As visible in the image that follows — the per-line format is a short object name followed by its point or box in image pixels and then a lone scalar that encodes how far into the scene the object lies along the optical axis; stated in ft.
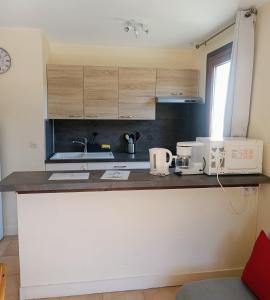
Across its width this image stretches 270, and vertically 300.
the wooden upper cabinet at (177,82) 11.61
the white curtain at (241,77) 7.59
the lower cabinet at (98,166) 10.60
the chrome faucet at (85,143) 12.34
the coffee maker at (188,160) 7.16
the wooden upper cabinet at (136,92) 11.41
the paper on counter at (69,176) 6.66
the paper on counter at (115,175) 6.76
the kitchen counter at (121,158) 10.55
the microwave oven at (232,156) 7.05
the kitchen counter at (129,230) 6.70
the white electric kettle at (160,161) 7.05
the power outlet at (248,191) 7.63
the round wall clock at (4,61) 9.88
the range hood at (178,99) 11.24
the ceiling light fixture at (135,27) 9.07
